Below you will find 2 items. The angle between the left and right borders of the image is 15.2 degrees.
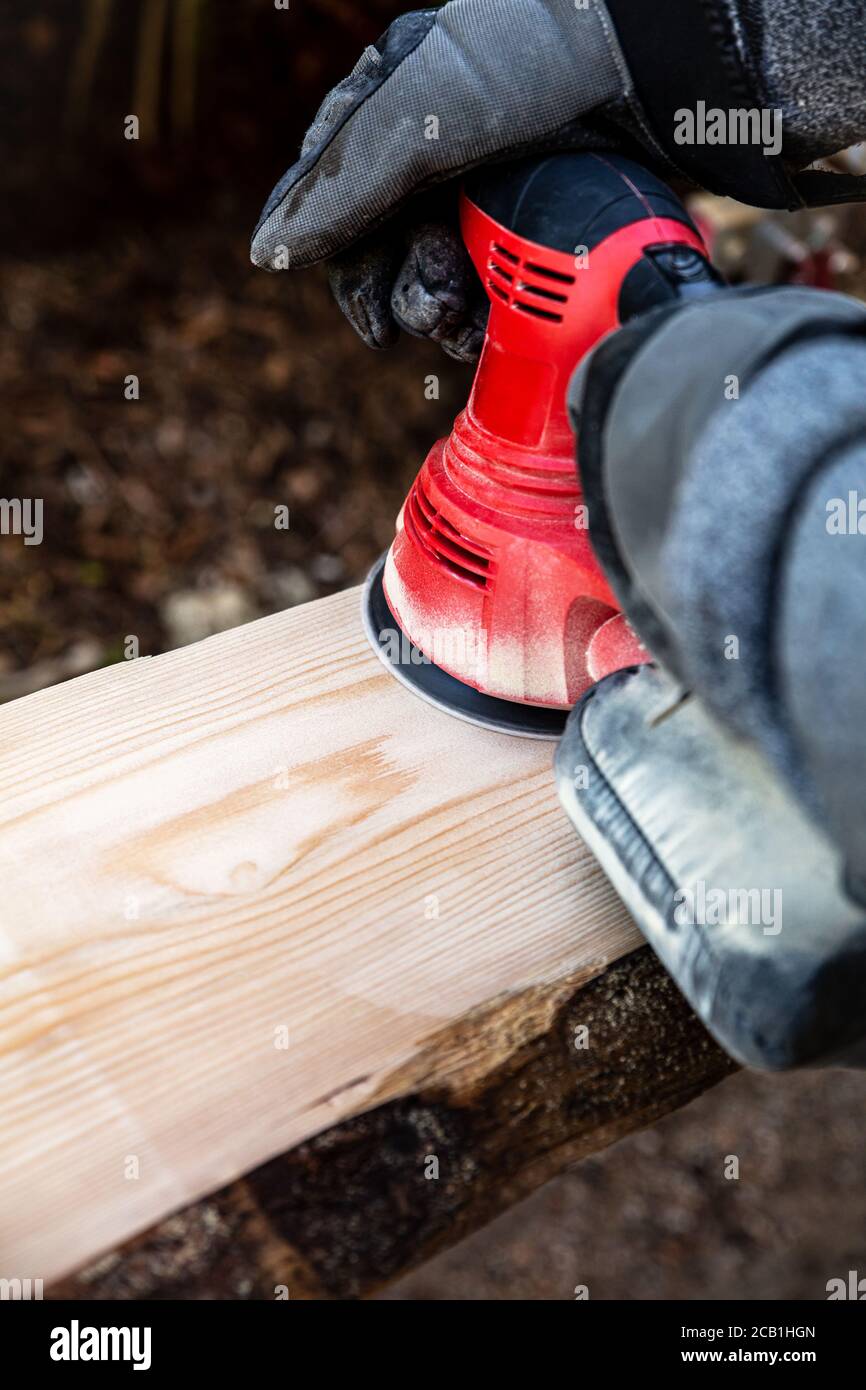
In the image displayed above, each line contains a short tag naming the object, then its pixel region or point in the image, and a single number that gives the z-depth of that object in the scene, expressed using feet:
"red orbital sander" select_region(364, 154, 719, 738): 3.10
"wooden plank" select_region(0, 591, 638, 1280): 3.00
